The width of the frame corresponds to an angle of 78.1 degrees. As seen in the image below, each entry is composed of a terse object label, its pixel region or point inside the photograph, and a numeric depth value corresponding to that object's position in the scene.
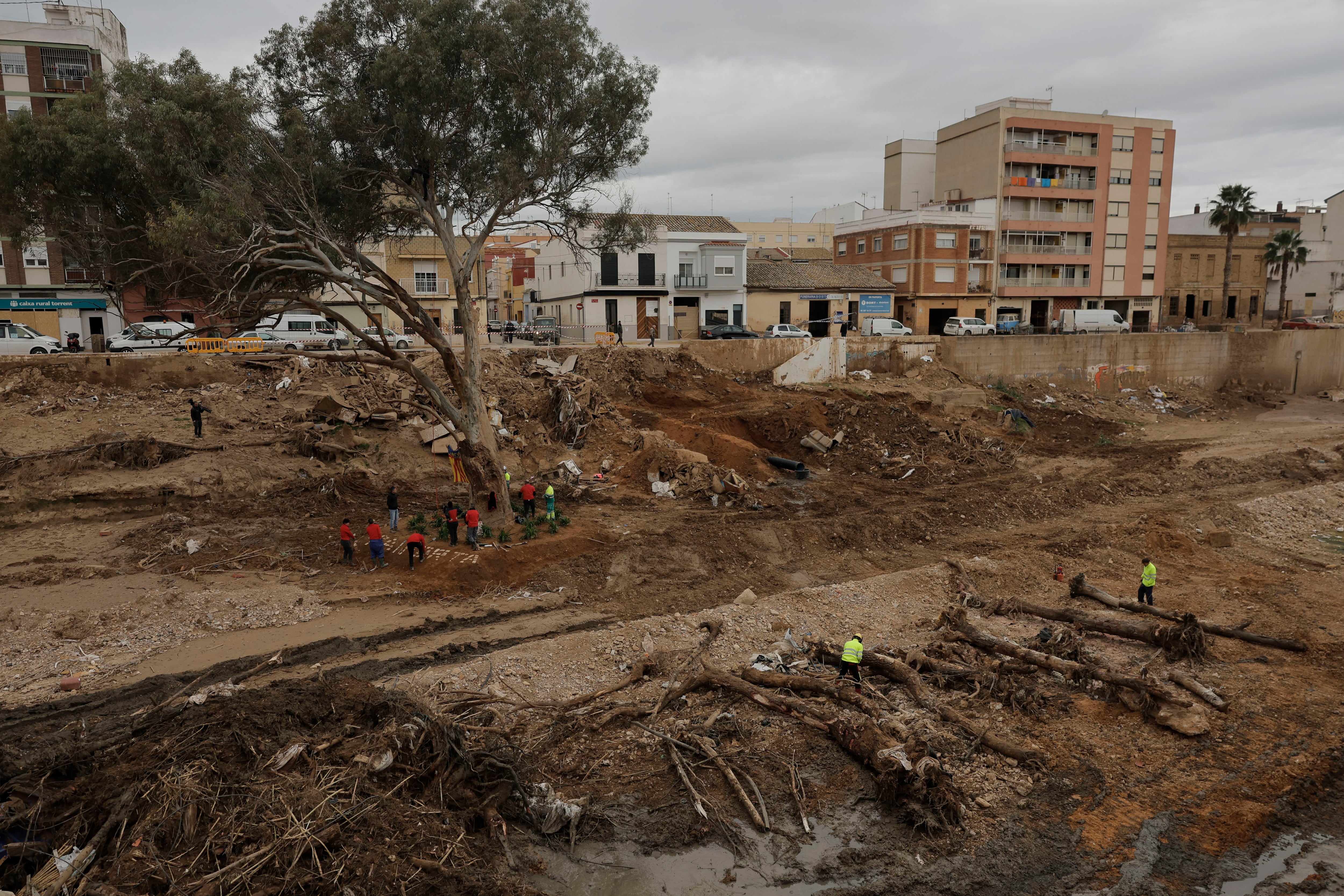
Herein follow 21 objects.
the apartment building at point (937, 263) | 54.97
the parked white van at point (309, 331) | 36.19
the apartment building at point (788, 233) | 91.94
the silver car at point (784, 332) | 43.38
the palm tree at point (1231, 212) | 58.50
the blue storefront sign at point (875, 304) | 50.19
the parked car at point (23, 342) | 31.80
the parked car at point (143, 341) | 30.72
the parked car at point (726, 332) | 44.72
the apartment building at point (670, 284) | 47.91
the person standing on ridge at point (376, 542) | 17.08
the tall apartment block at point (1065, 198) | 56.56
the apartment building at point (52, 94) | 41.91
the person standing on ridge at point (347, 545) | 17.28
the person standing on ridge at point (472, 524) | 17.78
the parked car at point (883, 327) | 44.31
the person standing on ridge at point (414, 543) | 16.89
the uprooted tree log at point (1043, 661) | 12.02
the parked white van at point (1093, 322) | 49.78
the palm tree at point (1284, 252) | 62.66
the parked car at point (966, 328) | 47.81
